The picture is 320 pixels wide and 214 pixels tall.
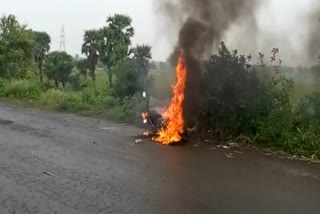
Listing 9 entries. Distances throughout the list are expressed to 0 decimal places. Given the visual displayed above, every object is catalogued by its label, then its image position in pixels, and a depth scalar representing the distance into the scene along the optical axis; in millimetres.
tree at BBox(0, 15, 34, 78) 19594
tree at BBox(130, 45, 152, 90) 13344
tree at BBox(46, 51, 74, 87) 24859
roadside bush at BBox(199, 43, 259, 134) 9414
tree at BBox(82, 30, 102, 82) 26469
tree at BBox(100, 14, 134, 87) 24386
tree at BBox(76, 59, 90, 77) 27842
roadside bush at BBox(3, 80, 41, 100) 17031
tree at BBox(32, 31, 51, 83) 23788
